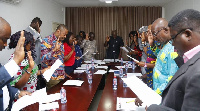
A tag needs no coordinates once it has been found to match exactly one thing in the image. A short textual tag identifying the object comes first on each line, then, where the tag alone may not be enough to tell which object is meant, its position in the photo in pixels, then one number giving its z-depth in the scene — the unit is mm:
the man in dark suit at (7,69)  968
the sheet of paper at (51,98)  1674
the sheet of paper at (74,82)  2330
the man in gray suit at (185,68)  596
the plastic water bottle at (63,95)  1647
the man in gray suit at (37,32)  3297
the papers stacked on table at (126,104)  1452
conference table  1558
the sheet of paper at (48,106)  1503
